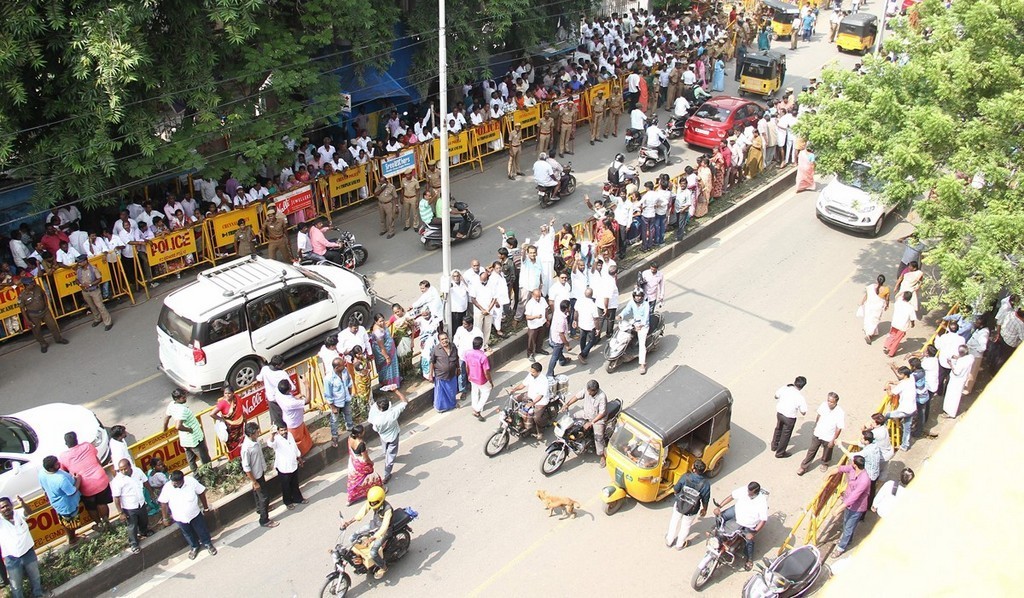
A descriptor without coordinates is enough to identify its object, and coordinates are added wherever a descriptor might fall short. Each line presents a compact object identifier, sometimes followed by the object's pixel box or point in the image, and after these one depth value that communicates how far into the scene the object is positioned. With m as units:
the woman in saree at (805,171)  22.55
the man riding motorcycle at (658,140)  23.12
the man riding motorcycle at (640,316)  14.73
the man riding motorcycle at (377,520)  10.51
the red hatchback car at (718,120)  24.58
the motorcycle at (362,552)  10.48
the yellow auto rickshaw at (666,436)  11.73
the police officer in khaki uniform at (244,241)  17.84
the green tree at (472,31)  22.80
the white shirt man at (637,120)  24.53
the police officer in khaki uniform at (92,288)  15.70
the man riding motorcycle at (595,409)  12.41
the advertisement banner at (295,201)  19.19
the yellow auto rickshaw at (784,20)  37.50
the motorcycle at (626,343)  14.88
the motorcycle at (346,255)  17.47
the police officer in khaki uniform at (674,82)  28.33
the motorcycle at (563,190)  21.33
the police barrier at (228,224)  18.27
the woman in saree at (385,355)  13.76
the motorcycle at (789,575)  10.02
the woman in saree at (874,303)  15.62
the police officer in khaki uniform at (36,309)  15.02
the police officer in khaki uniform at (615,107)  25.59
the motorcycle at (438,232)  19.06
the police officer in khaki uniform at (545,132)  23.86
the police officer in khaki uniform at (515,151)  22.31
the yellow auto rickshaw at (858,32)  34.91
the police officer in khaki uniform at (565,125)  24.02
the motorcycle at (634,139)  24.70
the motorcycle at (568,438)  12.65
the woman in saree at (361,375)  13.38
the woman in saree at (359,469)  11.65
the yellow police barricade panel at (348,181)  20.58
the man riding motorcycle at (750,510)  10.68
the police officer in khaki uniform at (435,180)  20.08
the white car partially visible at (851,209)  19.89
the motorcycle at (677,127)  26.16
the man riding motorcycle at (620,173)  20.72
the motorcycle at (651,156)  23.41
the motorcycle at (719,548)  10.68
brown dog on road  11.77
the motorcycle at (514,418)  13.03
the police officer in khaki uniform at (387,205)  19.48
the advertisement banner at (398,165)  20.45
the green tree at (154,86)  14.80
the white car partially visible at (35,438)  11.14
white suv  13.59
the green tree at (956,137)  13.10
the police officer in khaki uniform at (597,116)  25.28
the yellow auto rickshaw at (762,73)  29.33
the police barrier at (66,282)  15.99
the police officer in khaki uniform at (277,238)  17.67
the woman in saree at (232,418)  12.14
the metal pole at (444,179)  13.63
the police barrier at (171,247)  17.33
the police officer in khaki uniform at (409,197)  19.97
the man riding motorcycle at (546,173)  20.94
